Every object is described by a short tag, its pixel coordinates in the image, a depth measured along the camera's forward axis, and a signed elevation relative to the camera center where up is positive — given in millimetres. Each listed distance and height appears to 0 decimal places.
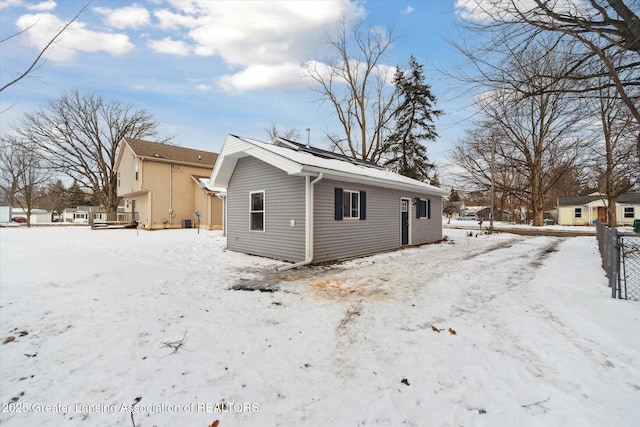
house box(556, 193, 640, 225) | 28297 +794
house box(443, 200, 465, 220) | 42719 +1724
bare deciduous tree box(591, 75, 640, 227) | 5461 +2129
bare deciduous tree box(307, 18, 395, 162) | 20795 +10537
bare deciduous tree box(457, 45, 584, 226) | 4586 +2677
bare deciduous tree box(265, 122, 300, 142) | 30714 +9808
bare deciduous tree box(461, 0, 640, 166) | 3766 +2800
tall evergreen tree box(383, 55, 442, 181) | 22031 +7743
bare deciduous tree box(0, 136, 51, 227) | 23625 +4309
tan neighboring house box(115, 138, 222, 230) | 19531 +2461
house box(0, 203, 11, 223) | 43547 +1342
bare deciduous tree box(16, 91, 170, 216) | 23453 +7698
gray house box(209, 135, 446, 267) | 7926 +488
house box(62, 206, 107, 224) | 48188 +1066
